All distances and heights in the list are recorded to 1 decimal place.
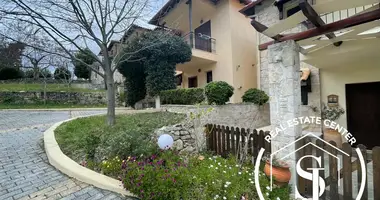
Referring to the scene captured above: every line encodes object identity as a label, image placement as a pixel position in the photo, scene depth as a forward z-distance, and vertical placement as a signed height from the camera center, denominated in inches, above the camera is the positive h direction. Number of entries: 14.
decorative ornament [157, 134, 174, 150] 203.6 -40.9
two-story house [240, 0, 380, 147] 136.6 +48.1
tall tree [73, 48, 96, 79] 1311.6 +214.8
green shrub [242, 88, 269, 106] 404.2 +5.6
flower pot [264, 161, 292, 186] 153.7 -58.5
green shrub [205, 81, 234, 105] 341.1 +14.3
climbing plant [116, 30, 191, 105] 501.0 +113.1
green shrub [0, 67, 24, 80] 1102.3 +183.3
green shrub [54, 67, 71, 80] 1243.7 +189.7
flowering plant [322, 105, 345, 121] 296.0 -22.6
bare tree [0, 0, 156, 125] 268.2 +121.1
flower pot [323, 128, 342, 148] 257.0 -48.9
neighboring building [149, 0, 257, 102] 527.5 +169.0
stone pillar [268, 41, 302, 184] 157.5 +5.3
